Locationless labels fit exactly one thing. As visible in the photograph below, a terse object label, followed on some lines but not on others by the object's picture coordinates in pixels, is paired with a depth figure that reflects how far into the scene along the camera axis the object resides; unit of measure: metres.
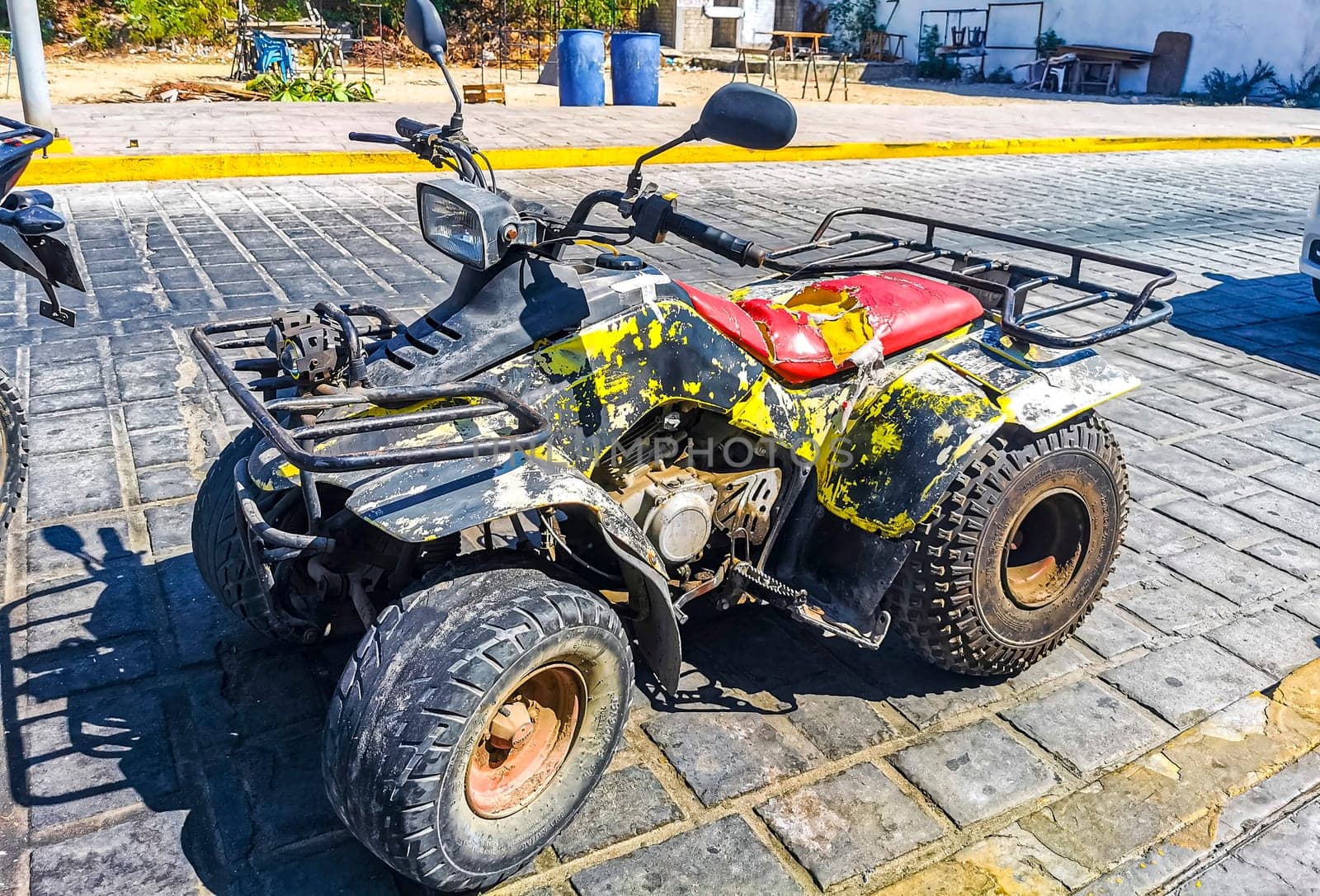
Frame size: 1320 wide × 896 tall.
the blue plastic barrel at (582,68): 16.59
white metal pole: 9.28
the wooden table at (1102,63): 26.33
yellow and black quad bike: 2.19
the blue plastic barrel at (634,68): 17.48
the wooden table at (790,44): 23.71
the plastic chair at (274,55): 17.86
